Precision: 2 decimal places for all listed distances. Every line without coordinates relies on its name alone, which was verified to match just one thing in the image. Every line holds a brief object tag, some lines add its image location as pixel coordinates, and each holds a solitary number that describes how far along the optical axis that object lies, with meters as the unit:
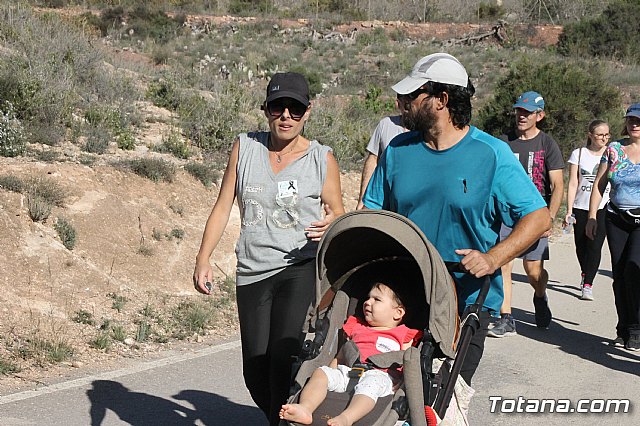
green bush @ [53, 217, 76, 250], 9.80
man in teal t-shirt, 4.33
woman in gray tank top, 4.93
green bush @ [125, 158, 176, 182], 11.86
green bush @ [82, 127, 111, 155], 12.71
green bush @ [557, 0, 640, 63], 49.94
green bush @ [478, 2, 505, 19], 66.44
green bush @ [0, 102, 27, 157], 11.30
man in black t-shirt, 8.85
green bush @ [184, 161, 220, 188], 12.68
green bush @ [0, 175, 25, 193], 9.92
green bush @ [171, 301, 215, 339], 8.81
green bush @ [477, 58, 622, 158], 23.55
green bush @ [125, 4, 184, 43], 42.72
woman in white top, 10.56
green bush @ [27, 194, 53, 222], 9.80
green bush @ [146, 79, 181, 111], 16.56
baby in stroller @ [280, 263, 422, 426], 3.83
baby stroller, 3.90
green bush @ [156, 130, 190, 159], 13.76
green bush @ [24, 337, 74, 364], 7.48
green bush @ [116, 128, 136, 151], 13.25
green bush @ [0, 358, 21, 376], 7.08
